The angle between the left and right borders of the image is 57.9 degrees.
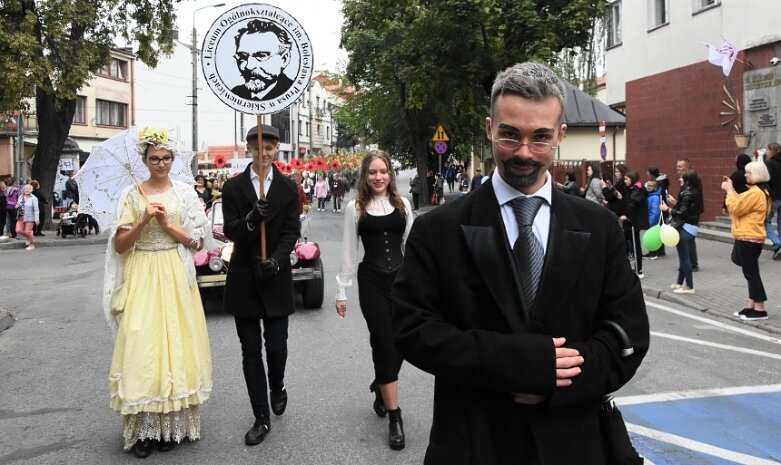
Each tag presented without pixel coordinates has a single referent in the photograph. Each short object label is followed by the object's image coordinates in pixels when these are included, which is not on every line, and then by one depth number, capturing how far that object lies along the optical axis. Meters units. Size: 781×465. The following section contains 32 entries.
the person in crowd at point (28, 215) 19.11
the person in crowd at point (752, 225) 8.29
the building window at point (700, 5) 18.53
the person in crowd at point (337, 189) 34.50
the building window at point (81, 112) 40.41
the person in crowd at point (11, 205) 20.62
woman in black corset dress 4.62
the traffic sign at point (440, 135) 28.33
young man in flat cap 4.64
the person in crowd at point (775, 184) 12.79
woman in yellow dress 4.33
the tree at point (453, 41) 21.34
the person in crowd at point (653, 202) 12.59
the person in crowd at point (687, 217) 10.18
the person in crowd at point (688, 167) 11.78
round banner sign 5.02
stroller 21.45
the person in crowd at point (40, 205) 21.28
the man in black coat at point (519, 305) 1.87
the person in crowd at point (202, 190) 19.31
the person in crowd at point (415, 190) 33.16
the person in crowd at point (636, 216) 12.23
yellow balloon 9.66
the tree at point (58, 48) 19.75
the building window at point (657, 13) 20.90
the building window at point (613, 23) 25.25
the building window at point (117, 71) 42.97
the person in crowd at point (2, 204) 21.12
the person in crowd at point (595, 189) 14.84
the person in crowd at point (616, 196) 13.05
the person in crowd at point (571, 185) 17.00
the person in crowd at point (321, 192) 35.44
